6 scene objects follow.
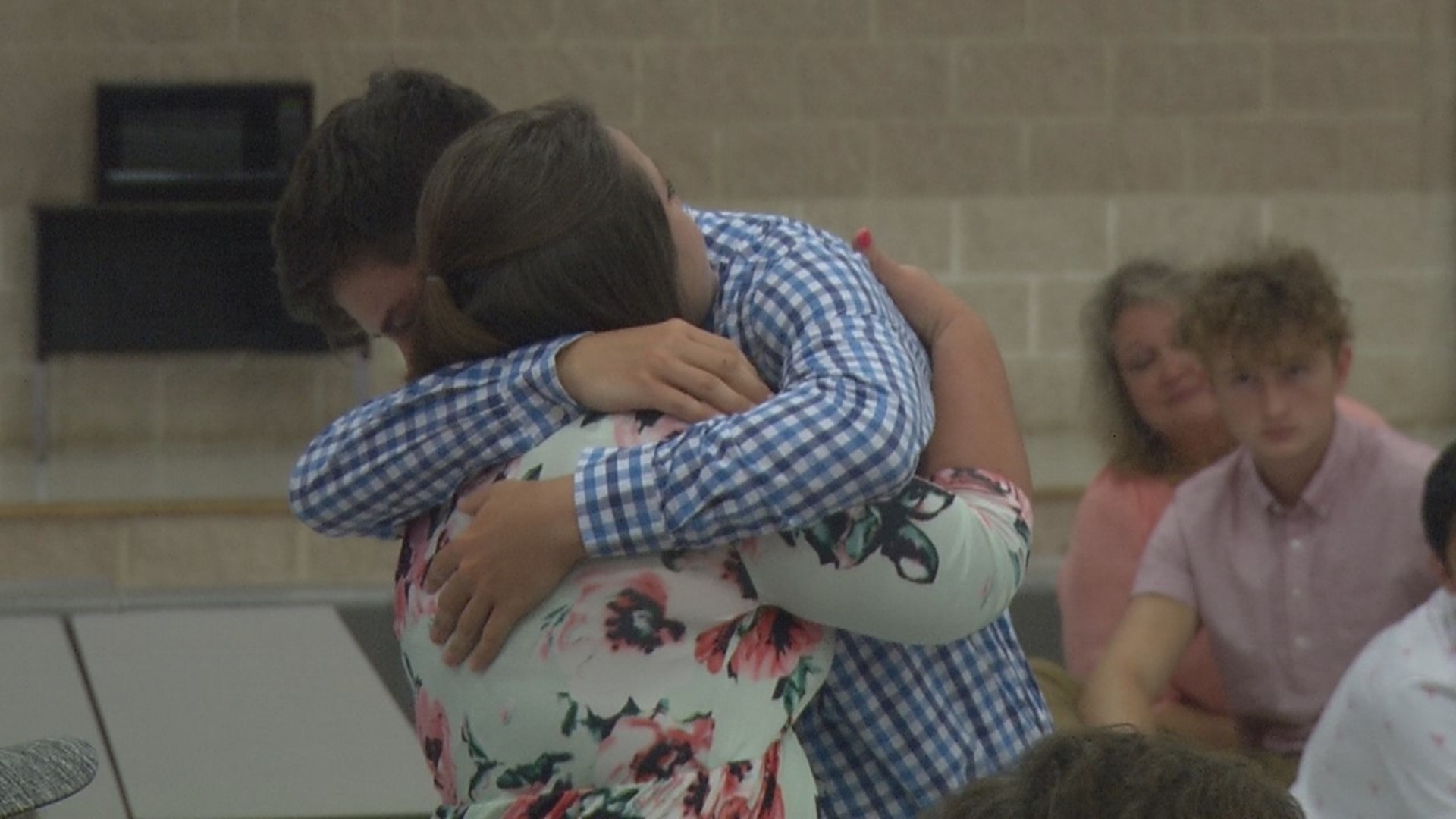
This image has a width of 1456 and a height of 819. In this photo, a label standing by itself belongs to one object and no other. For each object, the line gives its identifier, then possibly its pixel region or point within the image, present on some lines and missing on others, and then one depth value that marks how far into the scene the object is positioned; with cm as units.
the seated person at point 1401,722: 886
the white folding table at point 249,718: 705
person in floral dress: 499
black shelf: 1821
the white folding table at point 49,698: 700
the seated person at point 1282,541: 1087
